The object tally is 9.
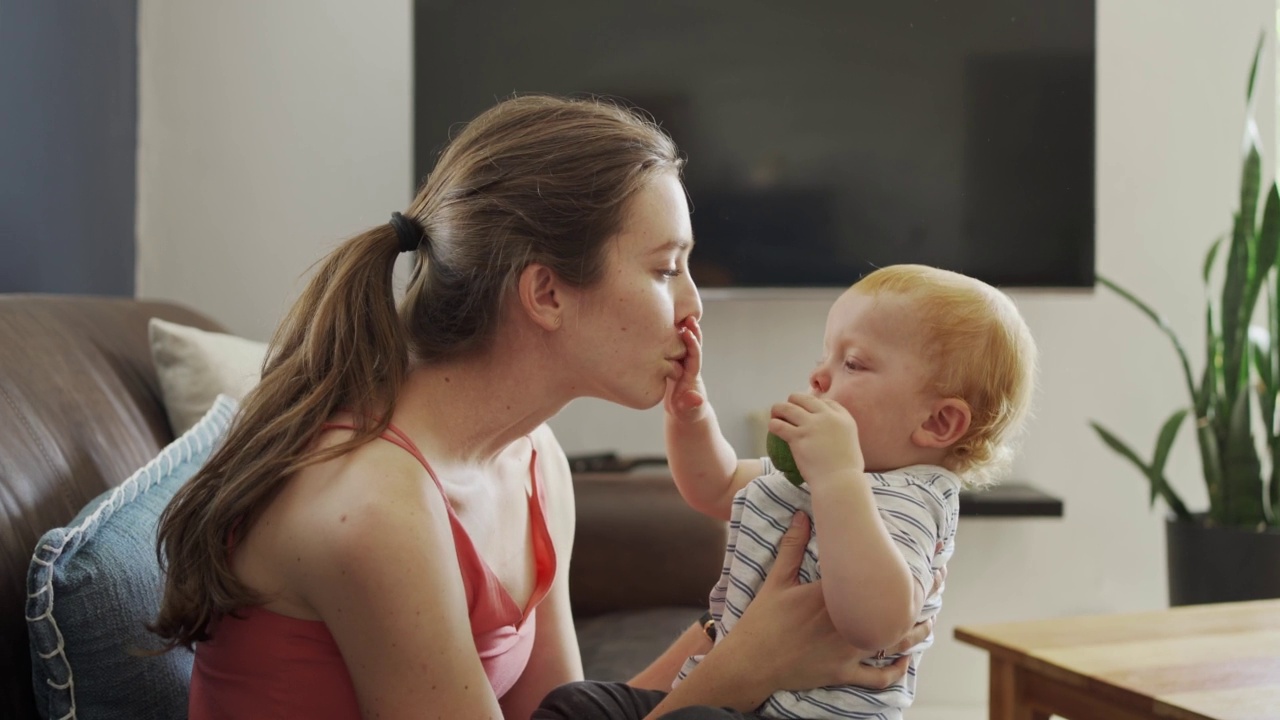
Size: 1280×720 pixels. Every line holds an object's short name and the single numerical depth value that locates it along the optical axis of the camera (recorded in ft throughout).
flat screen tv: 9.70
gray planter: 8.87
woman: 3.44
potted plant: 9.14
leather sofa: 4.09
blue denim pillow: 3.60
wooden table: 4.78
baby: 3.87
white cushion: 6.12
